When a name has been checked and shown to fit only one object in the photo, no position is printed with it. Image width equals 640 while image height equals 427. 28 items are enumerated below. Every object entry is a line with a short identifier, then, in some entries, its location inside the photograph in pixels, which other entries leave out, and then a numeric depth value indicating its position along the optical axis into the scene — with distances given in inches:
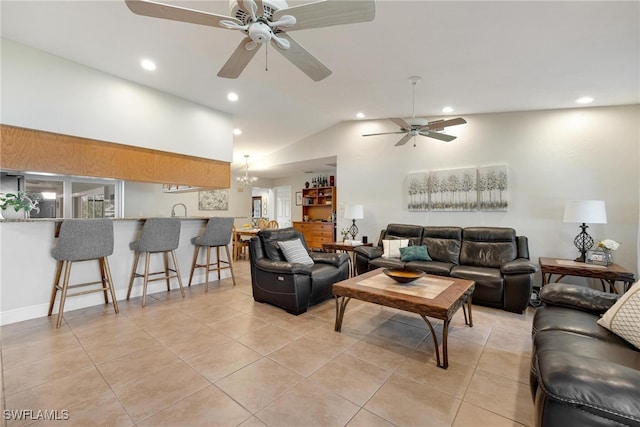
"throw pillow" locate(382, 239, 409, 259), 172.2
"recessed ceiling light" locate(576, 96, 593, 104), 136.8
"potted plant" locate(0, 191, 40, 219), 111.1
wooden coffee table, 82.9
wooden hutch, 311.6
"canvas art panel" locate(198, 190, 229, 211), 295.9
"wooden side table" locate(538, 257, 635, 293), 118.3
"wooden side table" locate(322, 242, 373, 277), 191.6
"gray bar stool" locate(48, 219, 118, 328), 110.8
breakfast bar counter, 110.8
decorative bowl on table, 102.7
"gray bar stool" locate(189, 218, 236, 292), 162.6
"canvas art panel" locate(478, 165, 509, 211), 167.9
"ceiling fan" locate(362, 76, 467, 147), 126.3
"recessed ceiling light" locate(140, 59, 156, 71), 131.9
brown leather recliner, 121.7
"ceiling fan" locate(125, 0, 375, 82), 59.0
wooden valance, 118.4
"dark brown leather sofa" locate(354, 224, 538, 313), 128.0
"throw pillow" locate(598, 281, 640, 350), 61.9
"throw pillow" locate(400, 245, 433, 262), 162.6
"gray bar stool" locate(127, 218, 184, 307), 137.2
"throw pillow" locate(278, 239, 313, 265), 138.4
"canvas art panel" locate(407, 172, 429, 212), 193.2
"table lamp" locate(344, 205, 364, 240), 203.0
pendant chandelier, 303.6
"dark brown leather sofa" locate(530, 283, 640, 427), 39.2
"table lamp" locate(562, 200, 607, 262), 129.9
